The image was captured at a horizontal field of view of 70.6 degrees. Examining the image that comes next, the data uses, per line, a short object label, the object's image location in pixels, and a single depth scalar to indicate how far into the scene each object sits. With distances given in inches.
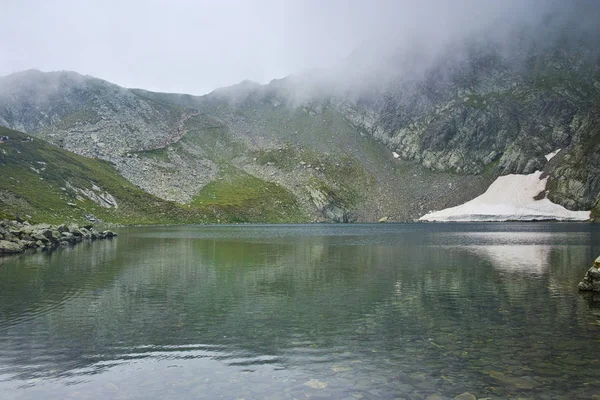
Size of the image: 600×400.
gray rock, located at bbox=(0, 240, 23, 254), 2251.5
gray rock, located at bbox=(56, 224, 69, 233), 3070.9
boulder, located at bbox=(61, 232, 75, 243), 2928.2
